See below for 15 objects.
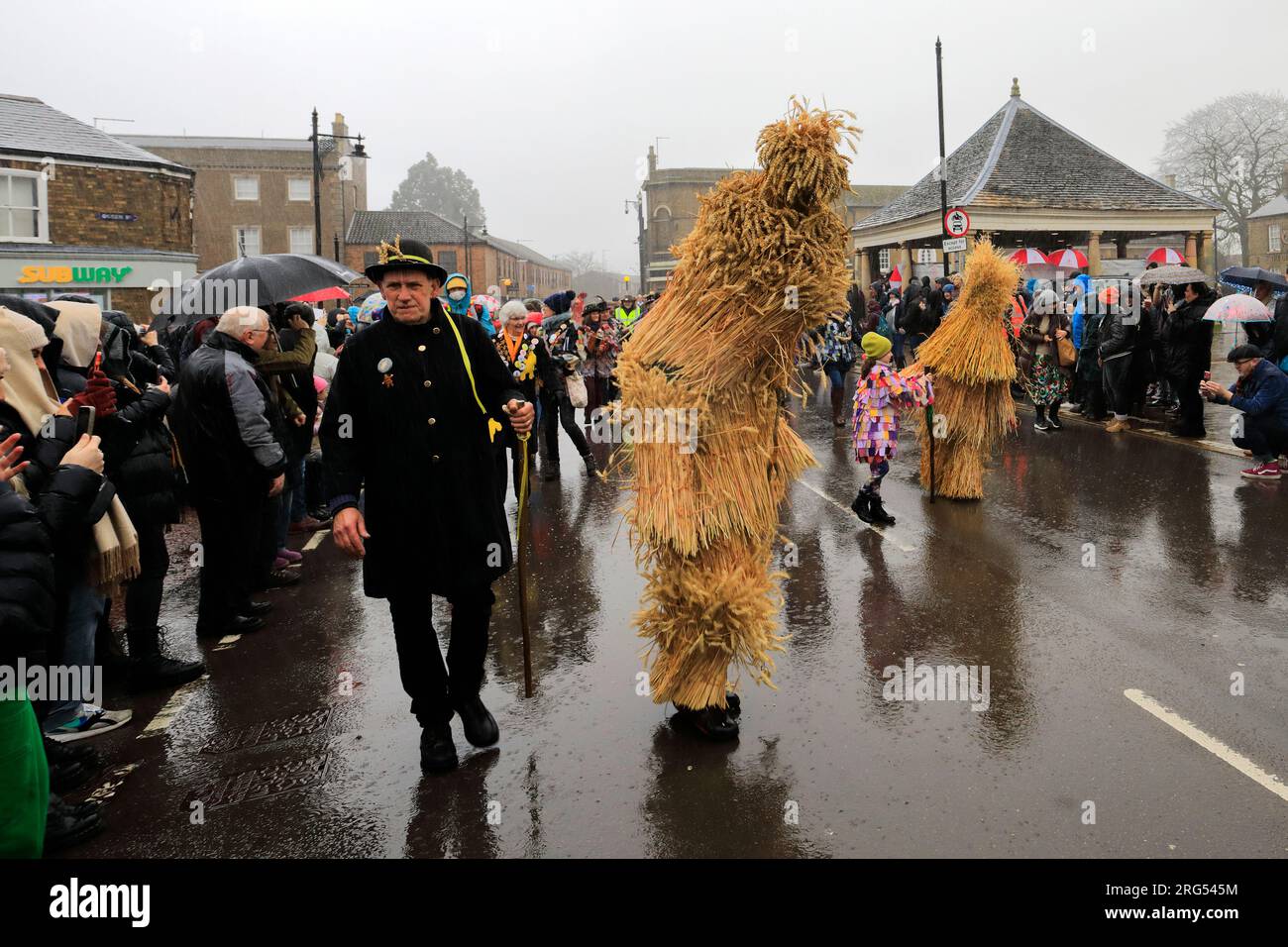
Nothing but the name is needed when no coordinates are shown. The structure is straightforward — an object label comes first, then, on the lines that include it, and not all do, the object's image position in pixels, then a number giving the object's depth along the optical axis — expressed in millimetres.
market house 28578
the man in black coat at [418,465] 3941
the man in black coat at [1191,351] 11125
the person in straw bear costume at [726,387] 3785
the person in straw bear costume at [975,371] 8375
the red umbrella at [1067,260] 25527
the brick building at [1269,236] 49469
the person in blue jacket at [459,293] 10211
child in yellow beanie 7867
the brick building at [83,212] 21875
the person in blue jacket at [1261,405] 8766
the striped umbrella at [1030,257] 23266
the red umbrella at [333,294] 9492
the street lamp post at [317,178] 24273
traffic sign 19812
